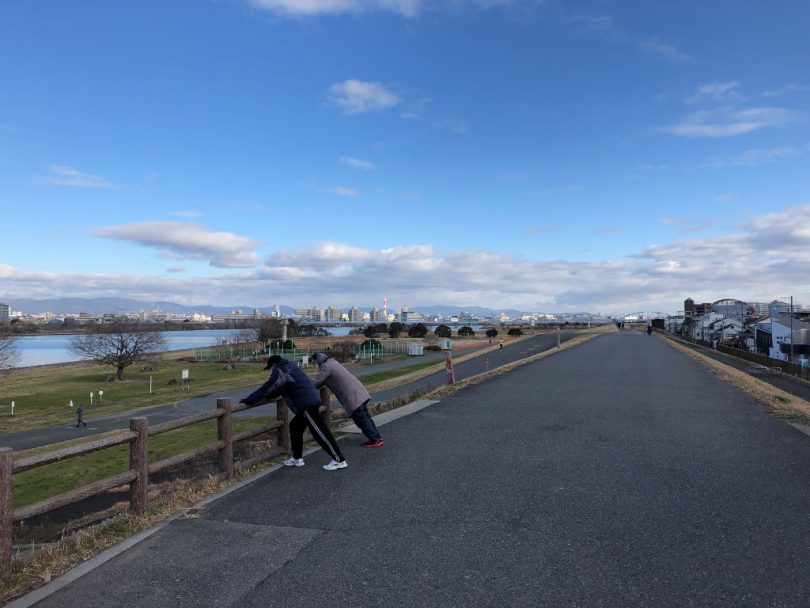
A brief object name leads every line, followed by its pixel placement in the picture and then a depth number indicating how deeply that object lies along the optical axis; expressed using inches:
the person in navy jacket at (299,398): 280.4
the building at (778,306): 5388.8
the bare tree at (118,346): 2210.9
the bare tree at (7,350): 1850.1
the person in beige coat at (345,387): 326.3
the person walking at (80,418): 1156.5
